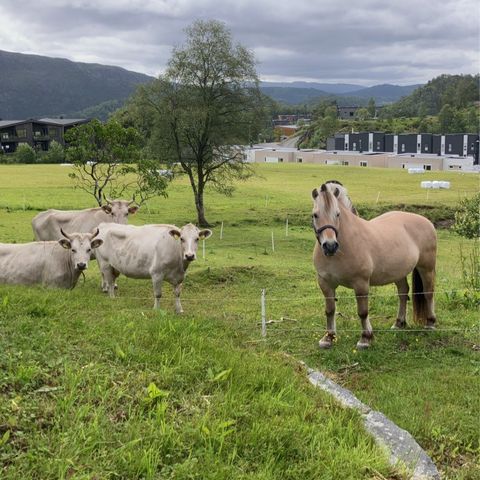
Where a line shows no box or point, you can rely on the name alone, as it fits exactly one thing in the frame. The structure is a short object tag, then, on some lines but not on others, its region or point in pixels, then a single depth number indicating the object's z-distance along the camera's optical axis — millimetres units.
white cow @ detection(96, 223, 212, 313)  11945
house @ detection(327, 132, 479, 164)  115500
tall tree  35906
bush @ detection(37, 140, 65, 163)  94781
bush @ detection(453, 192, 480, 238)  21203
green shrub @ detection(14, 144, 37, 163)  93875
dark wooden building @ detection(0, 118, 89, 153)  109562
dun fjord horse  8828
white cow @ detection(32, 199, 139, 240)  16969
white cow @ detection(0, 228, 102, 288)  12430
